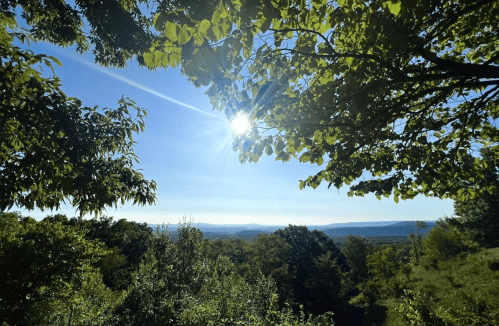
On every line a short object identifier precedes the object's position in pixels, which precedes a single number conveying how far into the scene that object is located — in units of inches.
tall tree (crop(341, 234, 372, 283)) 1795.0
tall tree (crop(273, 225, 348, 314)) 1323.1
